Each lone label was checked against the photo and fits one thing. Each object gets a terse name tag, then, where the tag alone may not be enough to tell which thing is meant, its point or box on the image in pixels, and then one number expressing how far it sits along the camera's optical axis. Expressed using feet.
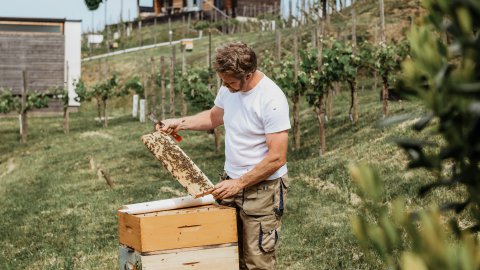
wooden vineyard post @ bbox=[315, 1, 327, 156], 60.95
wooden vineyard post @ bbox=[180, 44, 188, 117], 95.66
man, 16.80
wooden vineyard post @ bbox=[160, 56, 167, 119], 96.62
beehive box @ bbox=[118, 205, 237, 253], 16.70
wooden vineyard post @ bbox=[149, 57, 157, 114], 114.01
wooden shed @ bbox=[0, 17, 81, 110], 145.18
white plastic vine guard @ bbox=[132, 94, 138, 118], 118.42
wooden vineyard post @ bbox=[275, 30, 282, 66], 85.16
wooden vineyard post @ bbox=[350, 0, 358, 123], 68.80
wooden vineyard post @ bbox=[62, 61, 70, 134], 108.85
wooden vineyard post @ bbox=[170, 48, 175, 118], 93.97
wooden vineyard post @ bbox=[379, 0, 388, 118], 64.03
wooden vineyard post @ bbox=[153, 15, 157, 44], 210.47
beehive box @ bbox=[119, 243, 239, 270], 16.84
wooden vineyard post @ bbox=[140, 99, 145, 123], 110.11
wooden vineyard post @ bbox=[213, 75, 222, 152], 71.56
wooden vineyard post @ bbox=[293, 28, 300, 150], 67.15
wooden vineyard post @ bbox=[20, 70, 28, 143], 103.86
